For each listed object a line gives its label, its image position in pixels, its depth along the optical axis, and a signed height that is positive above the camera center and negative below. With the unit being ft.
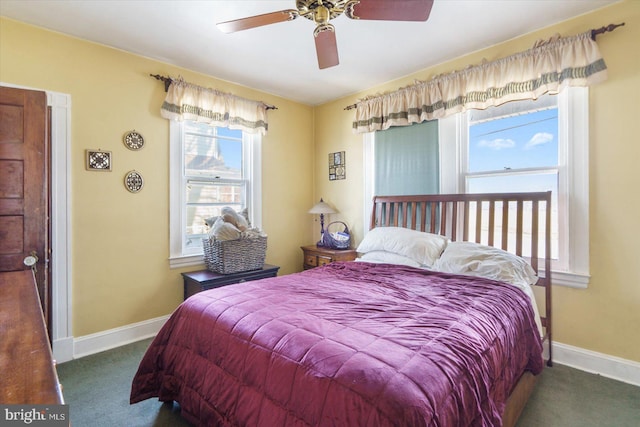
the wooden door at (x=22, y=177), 6.36 +0.81
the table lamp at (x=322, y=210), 12.64 +0.18
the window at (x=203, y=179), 10.22 +1.28
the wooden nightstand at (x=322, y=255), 11.30 -1.54
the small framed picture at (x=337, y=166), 12.98 +2.06
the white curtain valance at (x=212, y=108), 9.82 +3.68
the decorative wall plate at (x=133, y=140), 9.16 +2.24
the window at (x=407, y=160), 10.26 +1.89
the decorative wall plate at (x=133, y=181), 9.17 +1.01
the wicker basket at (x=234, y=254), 9.77 -1.29
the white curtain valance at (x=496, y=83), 7.32 +3.63
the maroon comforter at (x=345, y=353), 3.29 -1.80
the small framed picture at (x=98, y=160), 8.50 +1.54
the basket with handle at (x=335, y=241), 11.95 -1.05
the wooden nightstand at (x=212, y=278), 9.34 -2.01
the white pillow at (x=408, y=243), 8.48 -0.87
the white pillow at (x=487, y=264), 7.09 -1.22
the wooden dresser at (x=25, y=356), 2.09 -1.17
